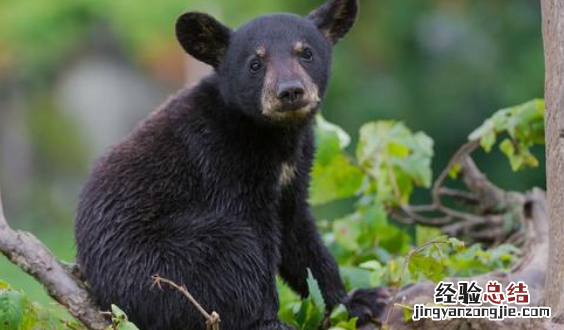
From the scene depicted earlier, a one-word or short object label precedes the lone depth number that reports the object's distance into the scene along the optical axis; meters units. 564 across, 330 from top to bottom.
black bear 9.16
